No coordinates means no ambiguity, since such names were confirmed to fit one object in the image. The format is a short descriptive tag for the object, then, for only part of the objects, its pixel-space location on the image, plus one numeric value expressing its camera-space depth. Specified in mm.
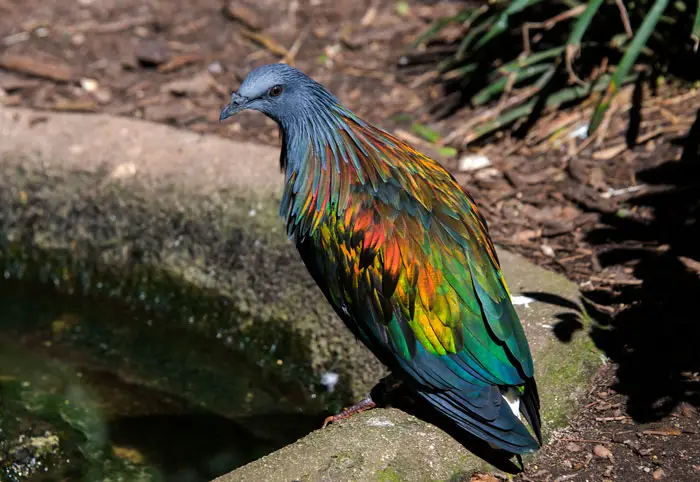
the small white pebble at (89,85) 13406
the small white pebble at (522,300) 8289
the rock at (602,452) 6934
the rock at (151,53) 13898
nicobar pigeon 6633
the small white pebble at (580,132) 11384
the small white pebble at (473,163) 11406
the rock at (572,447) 7000
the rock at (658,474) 6693
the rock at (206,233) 9555
